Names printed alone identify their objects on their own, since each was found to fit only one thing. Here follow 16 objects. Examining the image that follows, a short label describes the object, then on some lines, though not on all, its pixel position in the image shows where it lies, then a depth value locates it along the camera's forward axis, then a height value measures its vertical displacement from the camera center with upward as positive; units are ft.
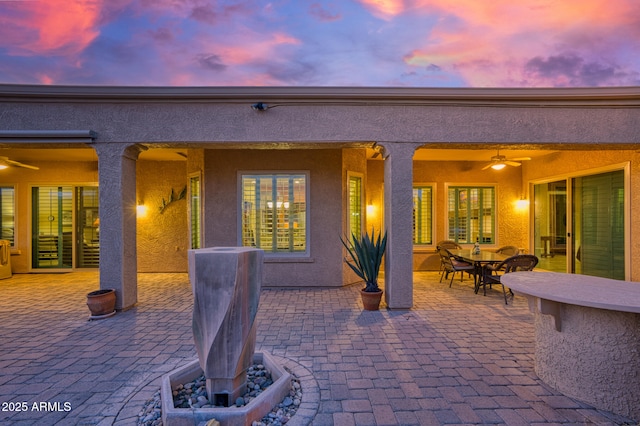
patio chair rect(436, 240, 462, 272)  24.91 -2.54
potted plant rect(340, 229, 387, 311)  15.97 -2.36
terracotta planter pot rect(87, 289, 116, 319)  14.20 -4.36
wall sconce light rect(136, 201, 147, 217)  25.64 +0.65
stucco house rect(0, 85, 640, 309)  15.07 +3.03
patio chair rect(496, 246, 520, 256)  21.90 -2.74
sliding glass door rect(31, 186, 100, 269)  25.71 -1.14
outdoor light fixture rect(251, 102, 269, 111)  14.93 +5.74
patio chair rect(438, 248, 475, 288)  19.70 -3.43
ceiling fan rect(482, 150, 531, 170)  20.56 +3.89
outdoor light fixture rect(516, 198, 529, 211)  26.55 +1.09
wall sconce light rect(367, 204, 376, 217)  25.91 +0.54
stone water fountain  6.52 -2.79
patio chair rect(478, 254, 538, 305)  16.53 -2.85
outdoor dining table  17.98 -2.76
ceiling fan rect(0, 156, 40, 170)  19.63 +3.88
